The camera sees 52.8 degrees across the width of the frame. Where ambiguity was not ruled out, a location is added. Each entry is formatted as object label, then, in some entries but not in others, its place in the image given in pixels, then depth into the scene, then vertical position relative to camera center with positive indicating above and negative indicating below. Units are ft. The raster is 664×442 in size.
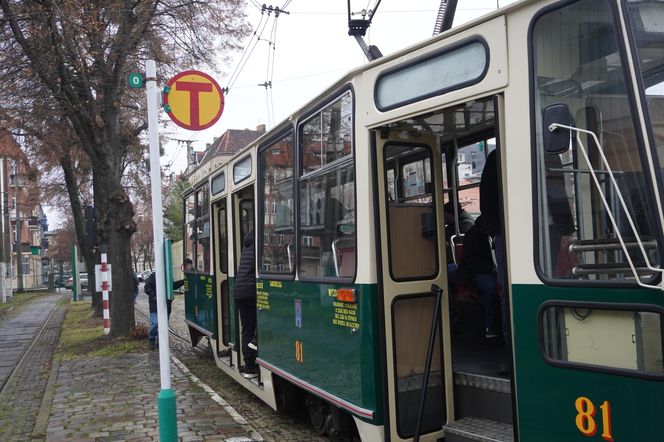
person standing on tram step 24.27 -1.81
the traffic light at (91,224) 44.80 +2.34
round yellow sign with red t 18.10 +4.22
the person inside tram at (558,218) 10.59 +0.34
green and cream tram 9.65 +0.20
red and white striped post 48.03 -2.33
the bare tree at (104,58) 39.86 +12.76
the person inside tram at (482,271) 18.66 -0.81
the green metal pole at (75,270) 74.49 -1.38
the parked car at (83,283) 151.64 -5.88
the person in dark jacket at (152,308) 39.68 -3.18
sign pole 16.67 -0.85
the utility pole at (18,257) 131.03 +0.67
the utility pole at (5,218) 126.51 +8.35
